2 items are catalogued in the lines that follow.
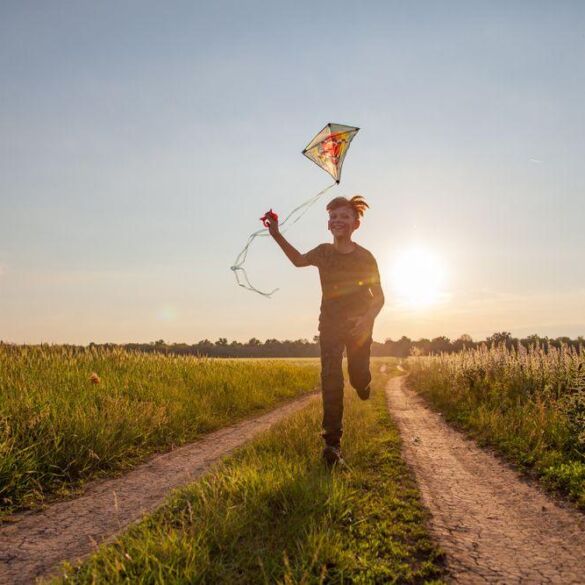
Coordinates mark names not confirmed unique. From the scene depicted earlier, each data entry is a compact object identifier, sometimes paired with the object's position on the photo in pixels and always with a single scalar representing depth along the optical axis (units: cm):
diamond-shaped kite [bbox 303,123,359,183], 693
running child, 603
